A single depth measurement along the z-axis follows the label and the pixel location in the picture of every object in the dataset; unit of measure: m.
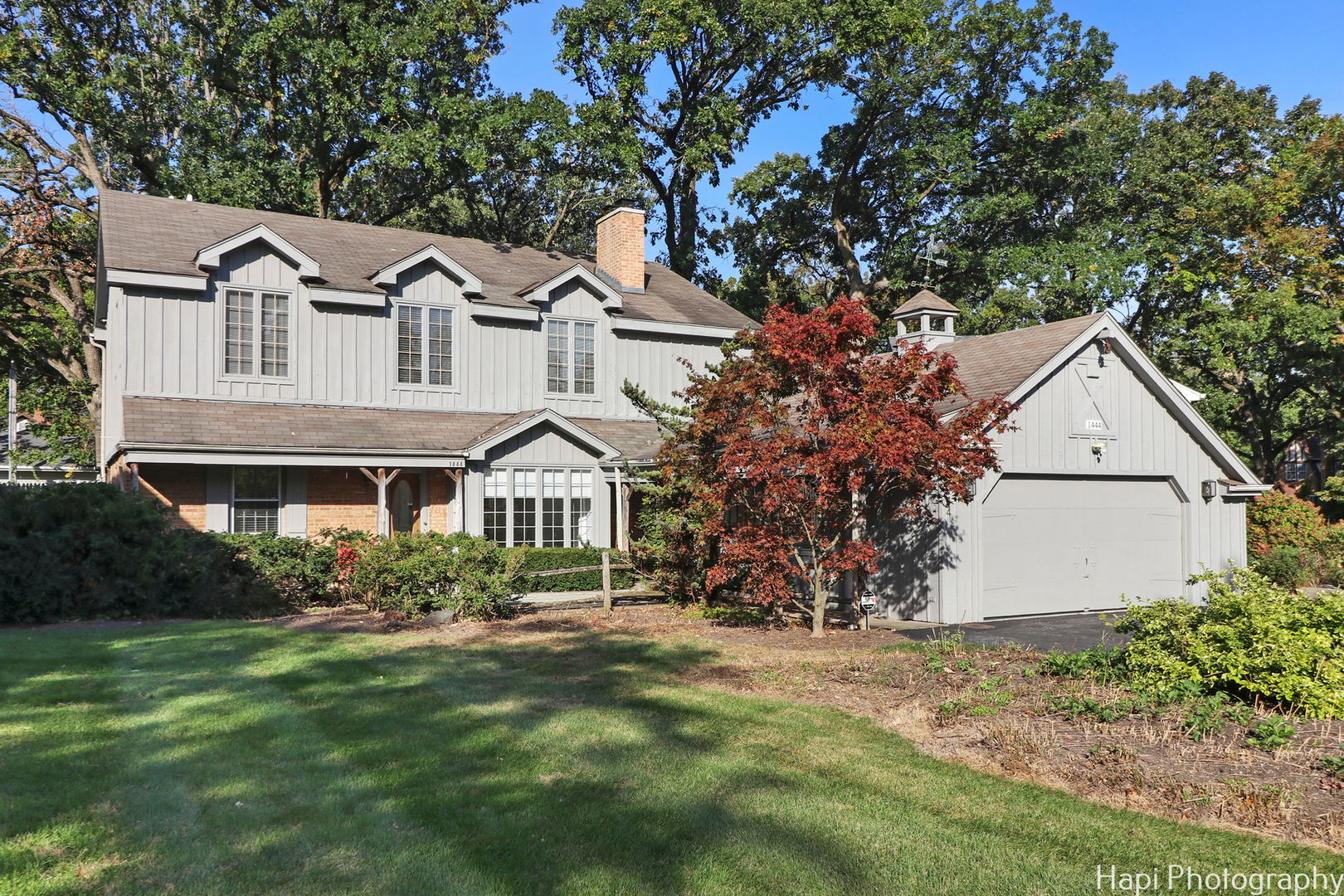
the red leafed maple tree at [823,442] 13.16
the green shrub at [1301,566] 21.95
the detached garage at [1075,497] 16.52
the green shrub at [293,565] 16.45
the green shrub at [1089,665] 9.90
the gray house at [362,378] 18.91
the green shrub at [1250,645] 8.38
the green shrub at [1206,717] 7.88
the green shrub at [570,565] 19.75
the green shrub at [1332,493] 29.95
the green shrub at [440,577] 15.36
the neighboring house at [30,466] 38.72
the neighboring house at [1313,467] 37.67
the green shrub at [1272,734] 7.49
